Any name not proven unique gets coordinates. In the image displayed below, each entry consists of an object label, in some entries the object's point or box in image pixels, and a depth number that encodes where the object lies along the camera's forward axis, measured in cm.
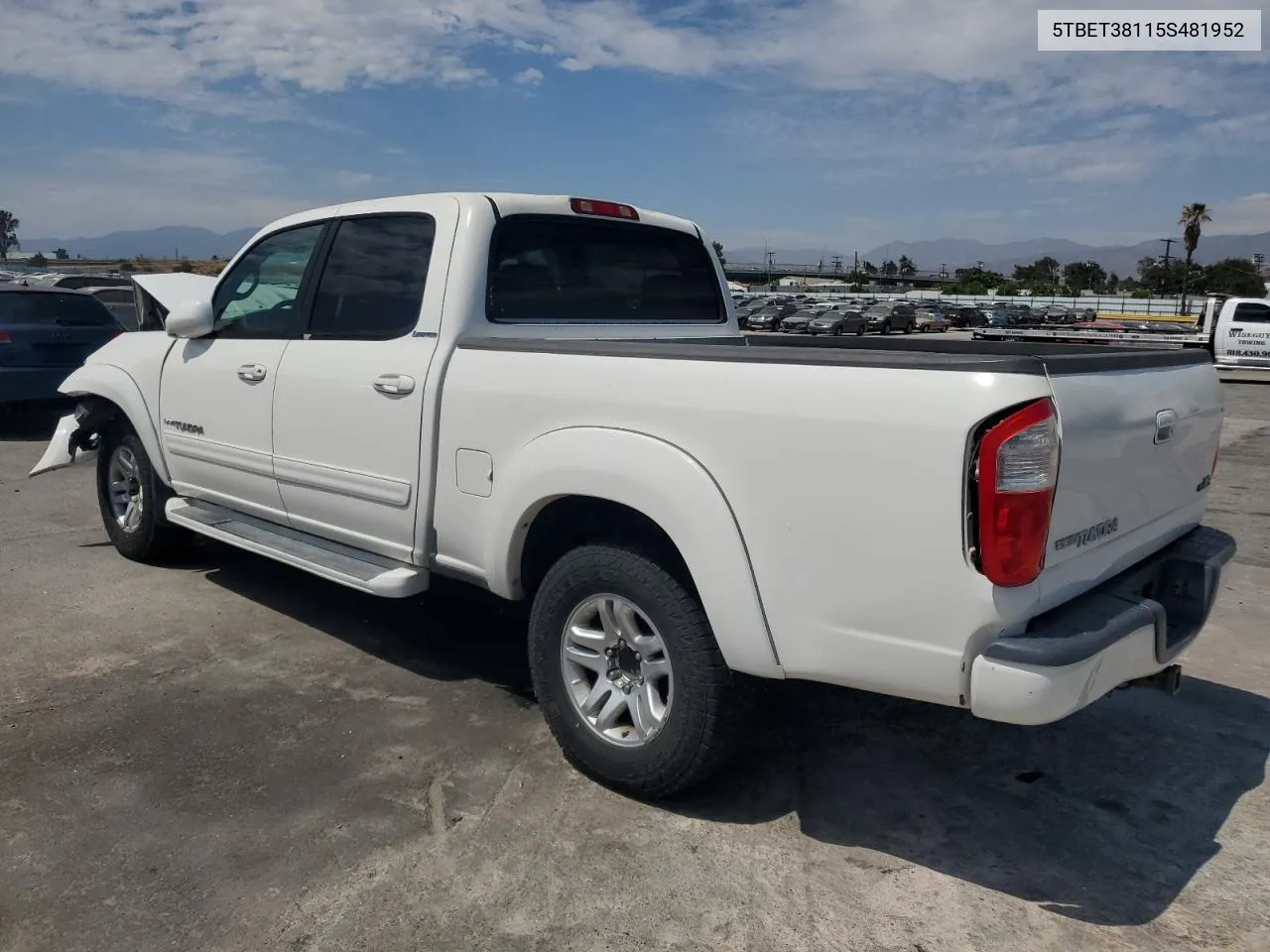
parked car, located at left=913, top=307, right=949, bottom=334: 5428
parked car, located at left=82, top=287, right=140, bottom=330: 1445
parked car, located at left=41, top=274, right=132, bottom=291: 1695
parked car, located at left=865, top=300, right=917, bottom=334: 4844
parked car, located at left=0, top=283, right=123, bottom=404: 1058
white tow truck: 2191
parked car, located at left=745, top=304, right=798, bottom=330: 4756
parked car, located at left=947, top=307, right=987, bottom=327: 6112
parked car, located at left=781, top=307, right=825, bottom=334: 4466
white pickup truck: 250
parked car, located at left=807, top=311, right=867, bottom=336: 4319
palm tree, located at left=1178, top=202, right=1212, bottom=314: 7888
